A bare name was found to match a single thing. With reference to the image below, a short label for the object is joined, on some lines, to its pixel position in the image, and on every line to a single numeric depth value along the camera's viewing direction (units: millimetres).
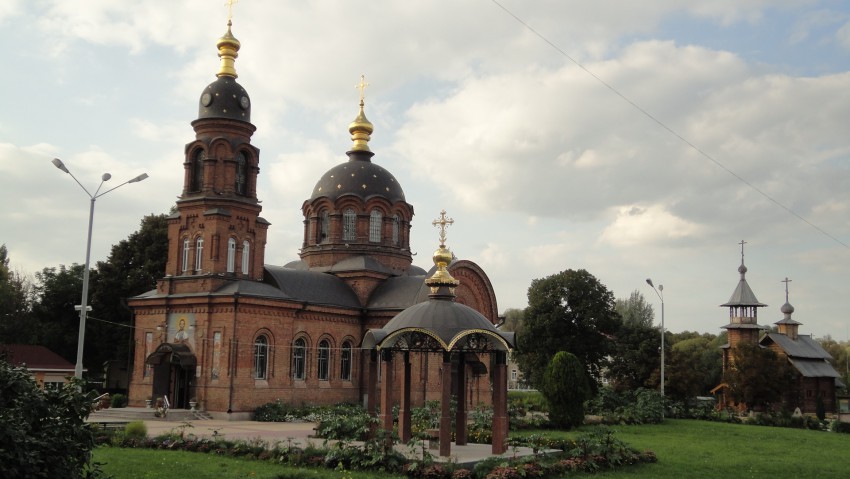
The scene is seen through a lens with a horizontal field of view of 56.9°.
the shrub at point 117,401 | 31927
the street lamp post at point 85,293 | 21172
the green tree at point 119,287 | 40562
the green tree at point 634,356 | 43625
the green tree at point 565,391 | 26406
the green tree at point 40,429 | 8039
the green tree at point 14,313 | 40969
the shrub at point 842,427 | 32219
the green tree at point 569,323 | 44844
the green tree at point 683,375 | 41250
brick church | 29656
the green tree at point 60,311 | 40969
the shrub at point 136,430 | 18845
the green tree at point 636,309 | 67625
